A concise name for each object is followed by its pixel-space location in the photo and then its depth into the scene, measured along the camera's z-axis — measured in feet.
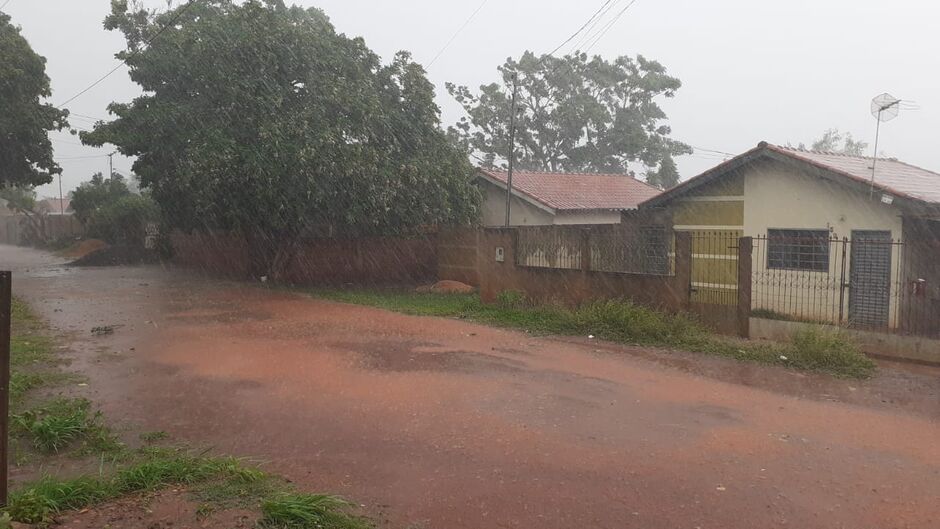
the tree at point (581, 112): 117.19
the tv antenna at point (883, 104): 36.47
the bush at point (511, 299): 45.29
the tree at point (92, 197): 125.59
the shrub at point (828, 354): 30.12
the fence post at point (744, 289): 35.42
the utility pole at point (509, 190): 64.79
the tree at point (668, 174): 103.76
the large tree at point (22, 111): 64.90
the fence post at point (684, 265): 37.22
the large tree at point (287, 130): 55.72
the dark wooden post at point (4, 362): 12.32
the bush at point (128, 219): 110.32
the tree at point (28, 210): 154.40
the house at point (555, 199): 66.74
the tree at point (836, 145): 142.61
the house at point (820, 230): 37.88
